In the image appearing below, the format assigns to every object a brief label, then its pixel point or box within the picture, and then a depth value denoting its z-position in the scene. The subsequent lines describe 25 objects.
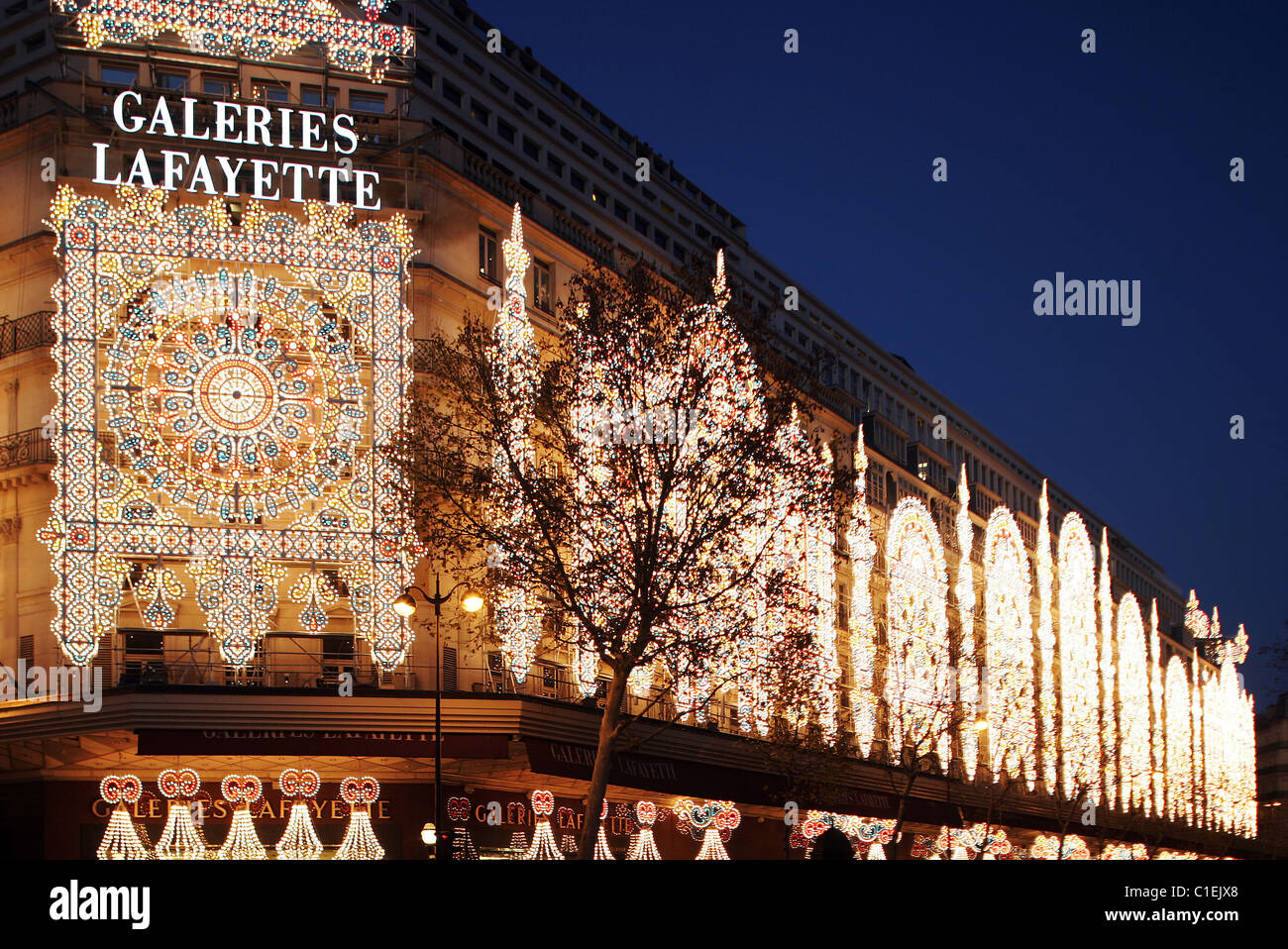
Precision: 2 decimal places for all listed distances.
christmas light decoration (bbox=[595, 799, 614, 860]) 41.13
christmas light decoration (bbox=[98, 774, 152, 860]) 36.59
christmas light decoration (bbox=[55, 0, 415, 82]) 44.19
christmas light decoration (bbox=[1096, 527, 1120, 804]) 94.19
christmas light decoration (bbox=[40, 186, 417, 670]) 38.66
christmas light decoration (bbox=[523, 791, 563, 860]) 40.31
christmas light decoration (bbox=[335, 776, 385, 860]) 38.47
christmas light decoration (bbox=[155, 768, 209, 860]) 37.12
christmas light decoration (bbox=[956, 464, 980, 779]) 66.81
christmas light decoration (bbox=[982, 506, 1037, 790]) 69.56
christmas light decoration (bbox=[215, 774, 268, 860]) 37.53
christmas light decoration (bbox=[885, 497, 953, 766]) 64.25
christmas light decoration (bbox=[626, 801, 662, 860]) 44.94
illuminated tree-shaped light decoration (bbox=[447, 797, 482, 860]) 37.03
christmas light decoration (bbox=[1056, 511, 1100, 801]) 85.12
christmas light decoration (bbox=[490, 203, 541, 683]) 33.66
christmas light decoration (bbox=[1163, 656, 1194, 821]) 112.31
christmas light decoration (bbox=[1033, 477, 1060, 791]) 75.62
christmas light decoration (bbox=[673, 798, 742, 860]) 47.75
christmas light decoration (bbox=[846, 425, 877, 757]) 62.34
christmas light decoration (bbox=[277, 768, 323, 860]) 38.00
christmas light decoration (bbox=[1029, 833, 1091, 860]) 77.12
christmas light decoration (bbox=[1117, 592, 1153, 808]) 98.44
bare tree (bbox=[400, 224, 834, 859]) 33.16
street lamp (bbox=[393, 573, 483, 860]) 30.50
